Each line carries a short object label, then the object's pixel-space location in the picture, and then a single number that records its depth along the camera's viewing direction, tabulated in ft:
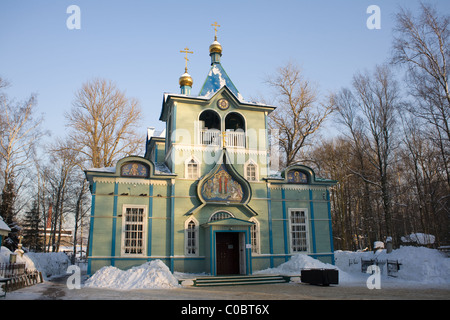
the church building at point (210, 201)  52.70
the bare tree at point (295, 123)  94.02
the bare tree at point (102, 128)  90.27
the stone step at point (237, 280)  47.25
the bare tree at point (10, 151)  76.42
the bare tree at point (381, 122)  70.28
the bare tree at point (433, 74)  54.44
